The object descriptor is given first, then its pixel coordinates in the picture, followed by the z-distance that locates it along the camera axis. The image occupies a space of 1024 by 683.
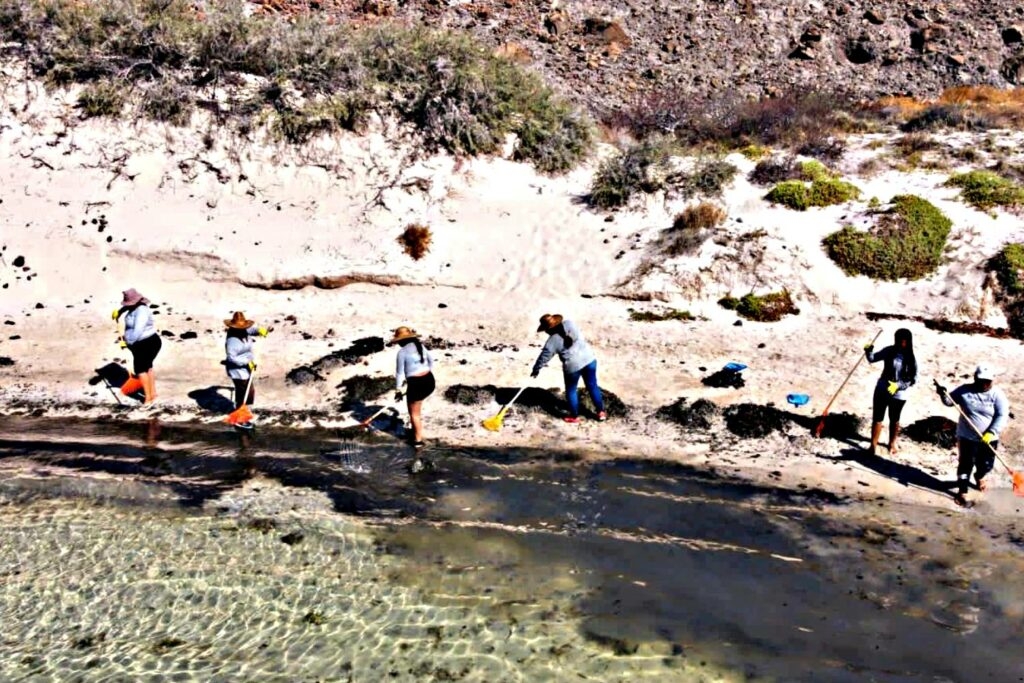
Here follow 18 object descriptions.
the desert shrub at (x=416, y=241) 17.59
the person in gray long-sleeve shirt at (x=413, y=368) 11.76
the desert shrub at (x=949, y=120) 20.67
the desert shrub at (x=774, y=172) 18.70
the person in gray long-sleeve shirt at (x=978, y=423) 10.25
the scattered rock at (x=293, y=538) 10.35
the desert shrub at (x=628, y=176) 18.64
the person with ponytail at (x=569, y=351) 12.26
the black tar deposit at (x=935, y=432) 12.03
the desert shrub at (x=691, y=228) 16.94
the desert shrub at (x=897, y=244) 16.31
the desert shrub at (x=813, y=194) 17.98
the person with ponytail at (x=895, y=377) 11.25
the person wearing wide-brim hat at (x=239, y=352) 12.56
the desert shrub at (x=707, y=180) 18.61
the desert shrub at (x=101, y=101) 19.66
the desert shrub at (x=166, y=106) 19.69
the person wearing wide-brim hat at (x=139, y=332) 13.20
